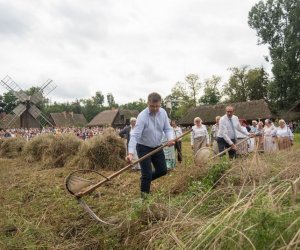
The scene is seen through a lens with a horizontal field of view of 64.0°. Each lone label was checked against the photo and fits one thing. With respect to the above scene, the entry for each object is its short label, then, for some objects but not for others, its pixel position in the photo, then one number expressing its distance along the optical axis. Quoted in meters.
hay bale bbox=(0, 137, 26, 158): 11.34
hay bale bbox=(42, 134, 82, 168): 7.96
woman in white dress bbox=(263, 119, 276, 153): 8.07
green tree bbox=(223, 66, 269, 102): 41.46
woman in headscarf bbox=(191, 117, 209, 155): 7.11
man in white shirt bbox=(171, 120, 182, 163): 7.89
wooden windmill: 28.07
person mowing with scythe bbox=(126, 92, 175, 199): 3.58
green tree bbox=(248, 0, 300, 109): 25.47
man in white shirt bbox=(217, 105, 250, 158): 5.44
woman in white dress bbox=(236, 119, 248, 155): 5.38
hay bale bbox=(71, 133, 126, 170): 7.11
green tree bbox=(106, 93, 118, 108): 75.75
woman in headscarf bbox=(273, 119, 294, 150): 7.81
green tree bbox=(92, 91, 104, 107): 73.13
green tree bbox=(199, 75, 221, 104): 45.29
